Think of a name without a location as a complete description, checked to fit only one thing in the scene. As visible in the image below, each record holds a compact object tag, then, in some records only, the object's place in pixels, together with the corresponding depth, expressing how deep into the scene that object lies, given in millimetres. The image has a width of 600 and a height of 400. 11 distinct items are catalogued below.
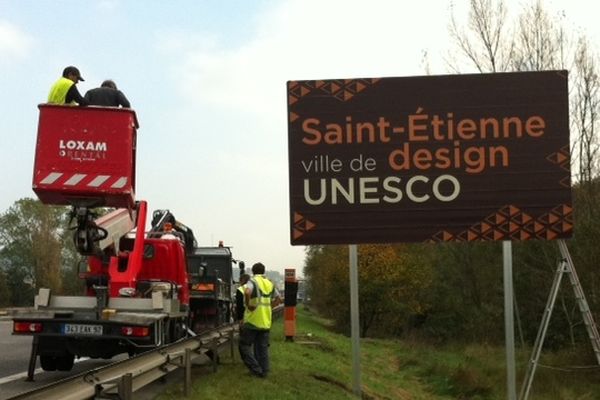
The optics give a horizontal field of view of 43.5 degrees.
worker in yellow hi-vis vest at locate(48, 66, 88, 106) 10297
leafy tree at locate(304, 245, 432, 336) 42375
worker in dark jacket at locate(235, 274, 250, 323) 11680
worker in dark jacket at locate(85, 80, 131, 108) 10562
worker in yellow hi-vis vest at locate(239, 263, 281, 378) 11656
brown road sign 11578
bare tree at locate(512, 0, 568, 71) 25875
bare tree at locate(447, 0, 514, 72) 28047
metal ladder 11859
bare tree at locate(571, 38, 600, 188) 25141
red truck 10070
